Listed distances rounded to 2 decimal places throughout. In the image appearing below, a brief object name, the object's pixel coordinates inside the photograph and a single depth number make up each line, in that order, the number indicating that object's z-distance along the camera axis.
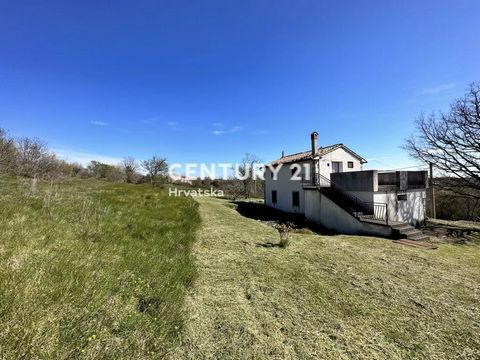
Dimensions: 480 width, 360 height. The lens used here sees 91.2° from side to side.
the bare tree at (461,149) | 12.64
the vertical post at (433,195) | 16.97
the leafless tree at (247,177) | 35.81
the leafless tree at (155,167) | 44.66
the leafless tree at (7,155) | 19.36
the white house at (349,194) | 12.14
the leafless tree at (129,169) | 47.52
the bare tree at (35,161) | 26.47
